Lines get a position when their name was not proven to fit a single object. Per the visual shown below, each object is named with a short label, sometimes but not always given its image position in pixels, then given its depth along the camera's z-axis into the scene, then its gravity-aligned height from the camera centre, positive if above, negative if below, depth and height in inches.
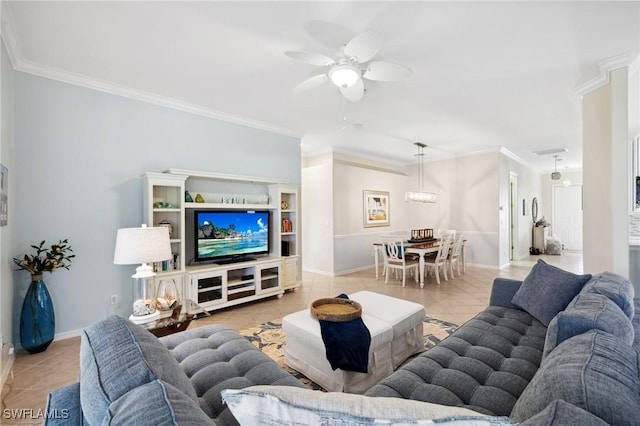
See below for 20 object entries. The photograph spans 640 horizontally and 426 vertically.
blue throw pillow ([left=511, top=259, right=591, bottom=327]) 78.9 -22.4
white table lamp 81.2 -10.5
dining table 194.7 -23.7
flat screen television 149.9 -11.1
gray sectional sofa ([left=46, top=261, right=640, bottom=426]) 25.2 -19.8
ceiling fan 79.2 +46.5
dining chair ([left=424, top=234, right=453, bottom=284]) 204.9 -31.6
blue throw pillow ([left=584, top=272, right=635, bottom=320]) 63.3 -17.8
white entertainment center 134.4 -8.8
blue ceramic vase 103.0 -37.3
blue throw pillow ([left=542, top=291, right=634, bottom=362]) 48.0 -18.8
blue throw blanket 76.2 -35.3
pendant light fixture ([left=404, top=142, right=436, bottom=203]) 238.4 +15.4
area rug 105.6 -50.0
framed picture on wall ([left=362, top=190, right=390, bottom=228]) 268.4 +5.9
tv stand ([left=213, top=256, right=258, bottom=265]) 157.2 -25.6
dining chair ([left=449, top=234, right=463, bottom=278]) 219.3 -29.5
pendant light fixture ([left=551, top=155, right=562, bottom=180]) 323.6 +43.0
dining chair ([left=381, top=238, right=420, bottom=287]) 197.6 -31.2
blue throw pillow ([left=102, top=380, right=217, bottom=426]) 25.5 -18.0
